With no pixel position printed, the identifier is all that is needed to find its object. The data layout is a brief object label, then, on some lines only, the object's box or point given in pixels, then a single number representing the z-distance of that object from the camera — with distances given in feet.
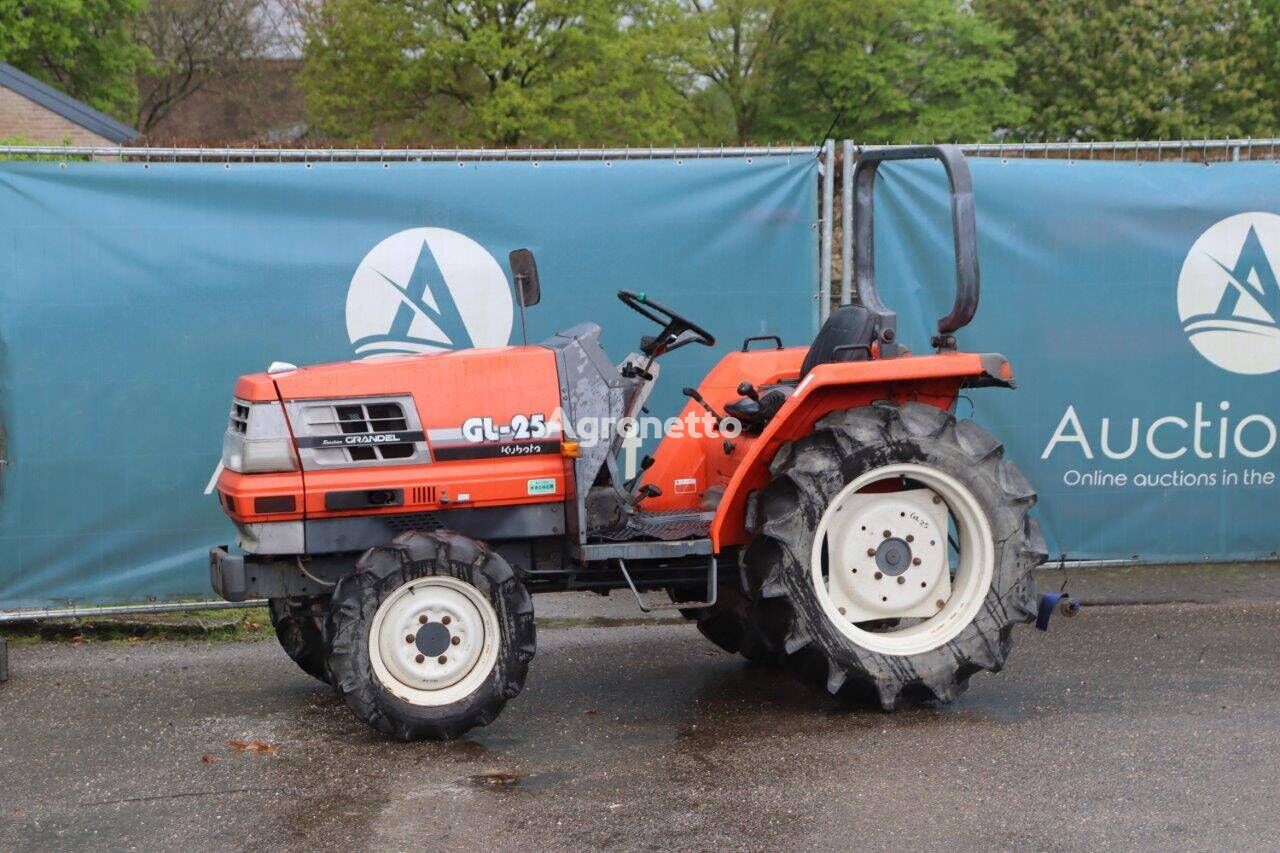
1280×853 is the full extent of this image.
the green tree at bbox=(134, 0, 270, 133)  141.69
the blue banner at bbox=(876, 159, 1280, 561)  25.81
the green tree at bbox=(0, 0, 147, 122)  128.36
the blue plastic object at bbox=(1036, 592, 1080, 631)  18.58
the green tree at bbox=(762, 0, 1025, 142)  138.72
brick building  107.14
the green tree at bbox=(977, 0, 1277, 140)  136.56
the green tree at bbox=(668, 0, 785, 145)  142.92
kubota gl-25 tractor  17.72
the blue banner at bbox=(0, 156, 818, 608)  24.06
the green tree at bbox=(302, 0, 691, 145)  119.14
